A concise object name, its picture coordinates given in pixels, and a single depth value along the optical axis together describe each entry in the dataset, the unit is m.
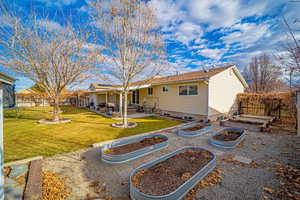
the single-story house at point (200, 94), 10.27
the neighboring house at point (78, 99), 23.36
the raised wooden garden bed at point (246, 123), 8.18
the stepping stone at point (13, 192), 2.53
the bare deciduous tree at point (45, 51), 8.06
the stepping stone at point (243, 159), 4.30
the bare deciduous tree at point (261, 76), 22.77
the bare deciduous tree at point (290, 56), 3.25
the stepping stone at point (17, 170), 3.31
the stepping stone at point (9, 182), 2.96
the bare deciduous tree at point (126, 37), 7.38
